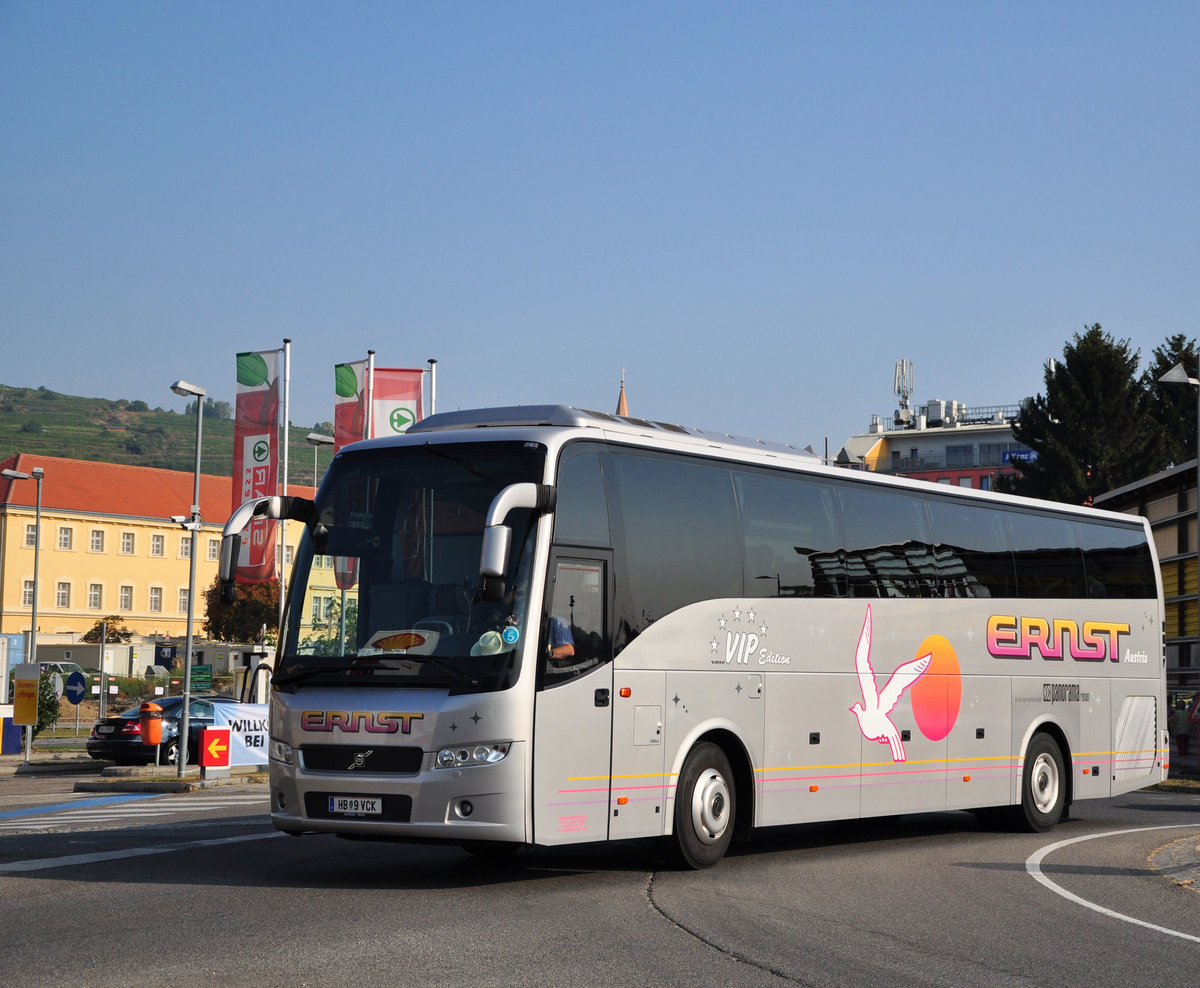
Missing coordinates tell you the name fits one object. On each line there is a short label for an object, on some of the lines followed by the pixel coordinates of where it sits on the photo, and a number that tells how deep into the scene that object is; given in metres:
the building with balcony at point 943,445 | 128.12
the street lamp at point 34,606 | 54.28
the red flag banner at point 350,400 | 39.03
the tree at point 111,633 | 103.59
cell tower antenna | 136.75
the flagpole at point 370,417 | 38.09
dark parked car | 32.50
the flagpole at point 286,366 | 37.04
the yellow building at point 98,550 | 115.50
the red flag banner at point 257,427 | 36.88
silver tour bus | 11.38
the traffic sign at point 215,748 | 27.48
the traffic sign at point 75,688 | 34.47
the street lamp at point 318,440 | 45.18
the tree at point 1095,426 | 71.38
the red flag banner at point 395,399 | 37.84
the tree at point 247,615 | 95.88
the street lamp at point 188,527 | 27.94
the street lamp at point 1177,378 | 30.53
